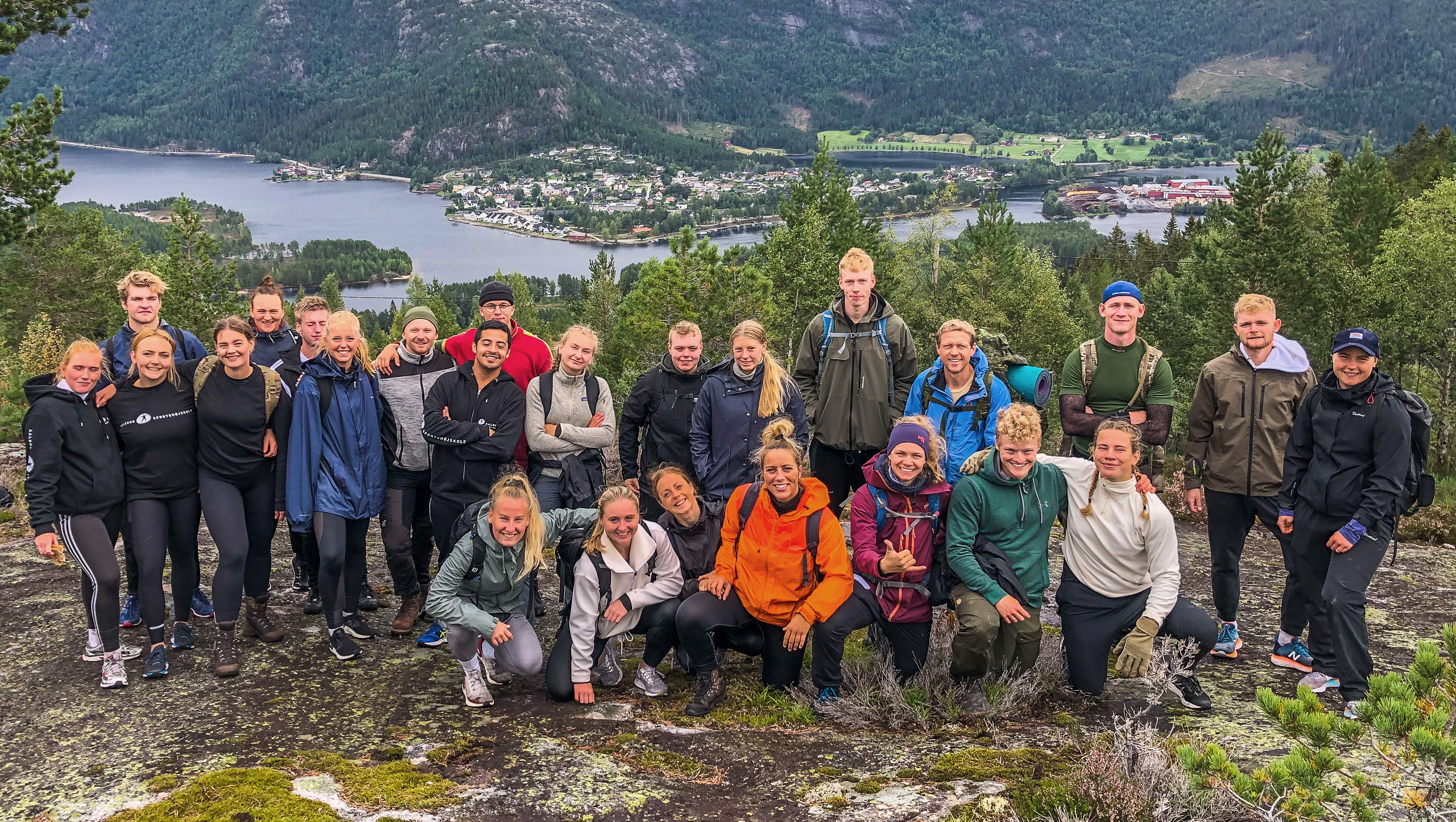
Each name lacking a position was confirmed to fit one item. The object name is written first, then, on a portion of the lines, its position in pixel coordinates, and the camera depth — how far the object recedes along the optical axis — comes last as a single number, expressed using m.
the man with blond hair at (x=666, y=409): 6.06
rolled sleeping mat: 5.61
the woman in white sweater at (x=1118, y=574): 4.76
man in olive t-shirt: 5.69
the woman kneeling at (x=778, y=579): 4.87
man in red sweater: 6.02
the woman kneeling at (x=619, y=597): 5.05
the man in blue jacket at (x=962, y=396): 5.52
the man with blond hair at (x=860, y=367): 6.05
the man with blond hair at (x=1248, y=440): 5.51
